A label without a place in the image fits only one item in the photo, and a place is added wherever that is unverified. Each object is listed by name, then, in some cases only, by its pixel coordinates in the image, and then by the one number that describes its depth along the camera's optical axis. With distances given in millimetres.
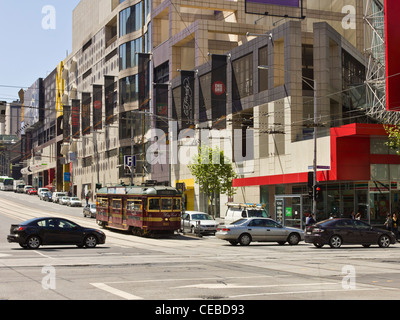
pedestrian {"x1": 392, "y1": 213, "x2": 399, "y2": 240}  37562
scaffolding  40531
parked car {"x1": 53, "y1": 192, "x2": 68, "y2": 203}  86162
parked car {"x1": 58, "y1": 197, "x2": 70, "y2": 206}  81512
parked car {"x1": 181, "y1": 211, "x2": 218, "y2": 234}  38469
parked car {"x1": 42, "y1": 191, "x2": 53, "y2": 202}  89562
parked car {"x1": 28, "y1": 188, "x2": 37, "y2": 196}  111306
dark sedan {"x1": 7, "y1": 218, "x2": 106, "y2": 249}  26031
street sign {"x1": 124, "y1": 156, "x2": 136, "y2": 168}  59278
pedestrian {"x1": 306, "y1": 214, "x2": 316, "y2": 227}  36281
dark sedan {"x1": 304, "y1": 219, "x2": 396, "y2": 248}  29328
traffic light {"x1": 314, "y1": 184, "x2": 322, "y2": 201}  36438
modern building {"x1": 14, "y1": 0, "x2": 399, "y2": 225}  40781
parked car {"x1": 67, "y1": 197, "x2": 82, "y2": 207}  79125
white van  36438
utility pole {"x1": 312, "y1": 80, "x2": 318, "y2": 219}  36594
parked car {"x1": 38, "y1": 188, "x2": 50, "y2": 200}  93019
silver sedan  30297
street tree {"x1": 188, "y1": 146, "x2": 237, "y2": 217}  50156
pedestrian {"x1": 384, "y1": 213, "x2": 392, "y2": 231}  37062
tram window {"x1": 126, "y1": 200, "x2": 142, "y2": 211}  35406
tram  34750
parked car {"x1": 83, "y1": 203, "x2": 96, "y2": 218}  57781
